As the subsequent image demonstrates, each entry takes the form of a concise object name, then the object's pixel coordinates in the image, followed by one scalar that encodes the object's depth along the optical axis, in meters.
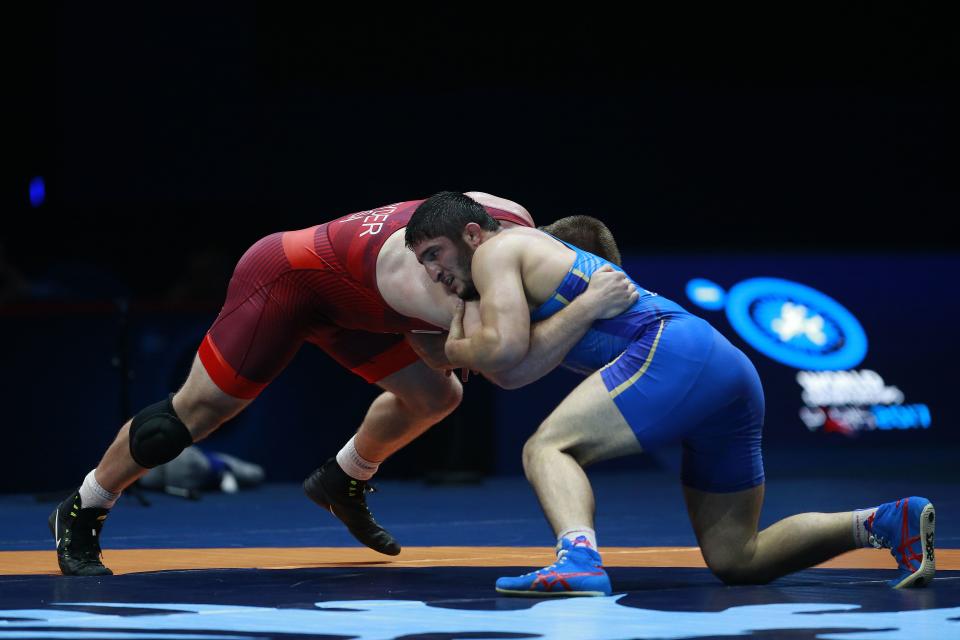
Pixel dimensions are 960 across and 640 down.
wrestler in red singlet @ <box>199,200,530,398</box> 9.38
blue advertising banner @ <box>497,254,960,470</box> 18.19
